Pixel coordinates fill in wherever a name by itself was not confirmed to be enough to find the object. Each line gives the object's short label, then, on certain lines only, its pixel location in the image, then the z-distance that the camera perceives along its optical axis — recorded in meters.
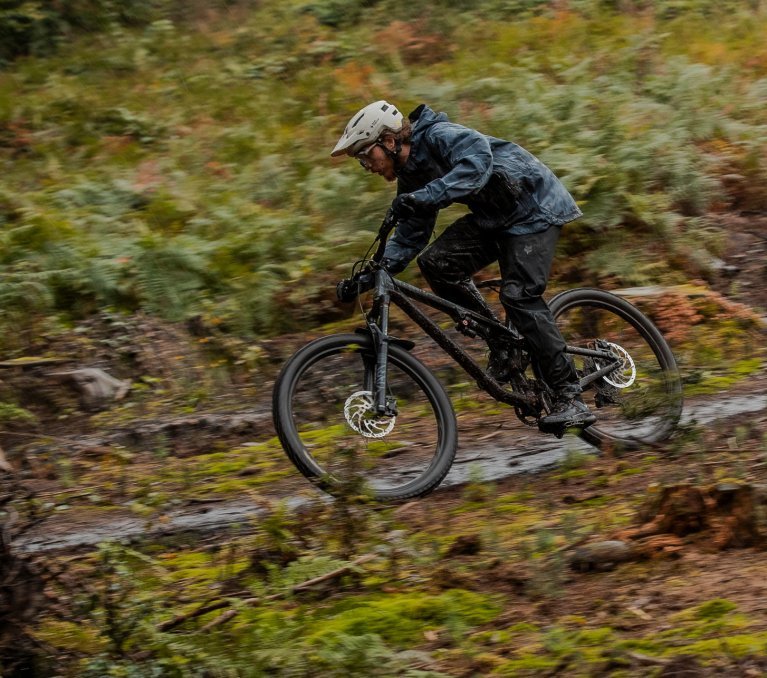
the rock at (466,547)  10.10
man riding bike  11.80
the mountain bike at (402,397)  11.70
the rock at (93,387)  16.98
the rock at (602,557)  9.48
